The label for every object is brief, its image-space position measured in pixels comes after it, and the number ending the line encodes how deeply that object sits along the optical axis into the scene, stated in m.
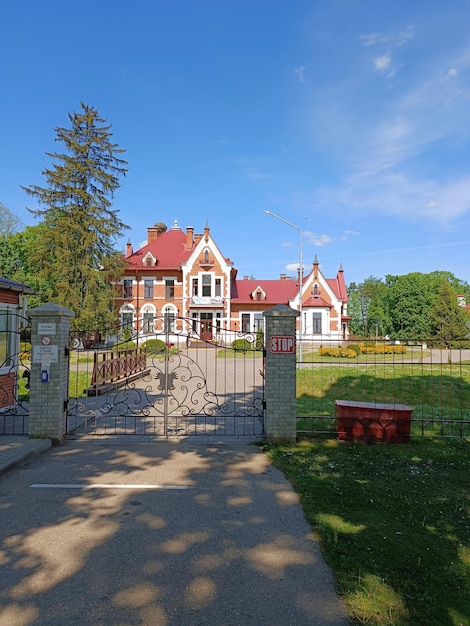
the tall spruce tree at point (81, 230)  35.44
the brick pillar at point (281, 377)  7.68
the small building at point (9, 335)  10.12
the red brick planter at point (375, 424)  7.64
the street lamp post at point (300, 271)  22.24
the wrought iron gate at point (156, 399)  8.63
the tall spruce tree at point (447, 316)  56.28
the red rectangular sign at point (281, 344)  7.74
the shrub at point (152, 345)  26.45
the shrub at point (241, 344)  33.10
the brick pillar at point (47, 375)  7.57
